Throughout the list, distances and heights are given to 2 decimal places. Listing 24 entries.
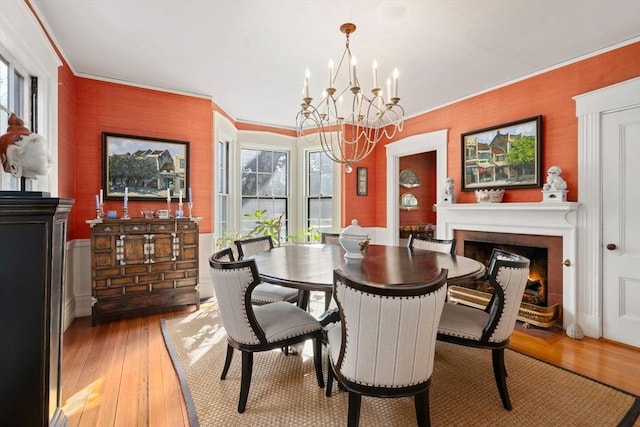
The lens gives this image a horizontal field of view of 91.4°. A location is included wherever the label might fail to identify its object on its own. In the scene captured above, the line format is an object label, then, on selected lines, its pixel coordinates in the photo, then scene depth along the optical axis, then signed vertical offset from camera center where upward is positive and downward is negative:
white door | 2.71 -0.10
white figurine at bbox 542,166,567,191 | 3.01 +0.32
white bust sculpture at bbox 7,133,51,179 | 1.34 +0.25
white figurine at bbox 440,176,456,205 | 4.12 +0.28
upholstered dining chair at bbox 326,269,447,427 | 1.32 -0.55
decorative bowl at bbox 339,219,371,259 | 2.33 -0.20
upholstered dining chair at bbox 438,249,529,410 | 1.81 -0.67
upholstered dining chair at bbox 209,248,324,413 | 1.77 -0.67
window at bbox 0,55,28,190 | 2.03 +0.90
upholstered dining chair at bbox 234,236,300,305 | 2.67 -0.68
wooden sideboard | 3.16 -0.54
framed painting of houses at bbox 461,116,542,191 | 3.32 +0.67
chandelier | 2.18 +1.43
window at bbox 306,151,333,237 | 5.32 +0.39
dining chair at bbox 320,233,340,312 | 3.60 -0.28
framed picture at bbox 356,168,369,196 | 5.21 +0.55
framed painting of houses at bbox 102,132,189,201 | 3.55 +0.56
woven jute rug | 1.79 -1.17
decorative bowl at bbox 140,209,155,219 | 3.59 +0.01
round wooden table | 1.74 -0.35
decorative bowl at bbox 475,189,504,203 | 3.58 +0.21
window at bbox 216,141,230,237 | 4.56 +0.37
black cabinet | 1.23 -0.37
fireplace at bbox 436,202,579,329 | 3.03 -0.20
